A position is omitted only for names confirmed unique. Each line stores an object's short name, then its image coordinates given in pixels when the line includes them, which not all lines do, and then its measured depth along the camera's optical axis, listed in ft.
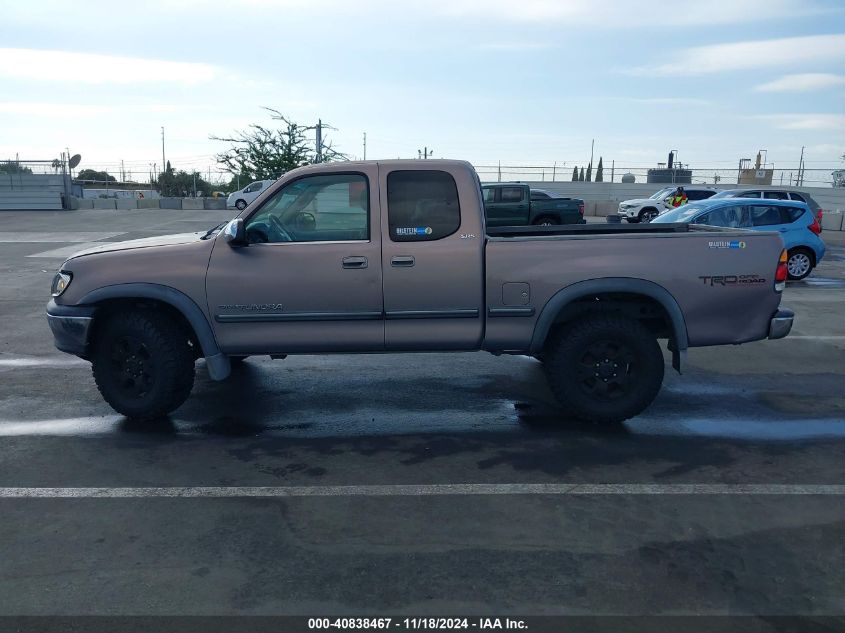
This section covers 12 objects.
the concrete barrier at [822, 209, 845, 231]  98.78
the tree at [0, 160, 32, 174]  122.68
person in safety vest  77.77
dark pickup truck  69.00
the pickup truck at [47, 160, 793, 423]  18.58
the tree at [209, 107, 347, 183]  139.23
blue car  45.24
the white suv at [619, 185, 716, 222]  92.76
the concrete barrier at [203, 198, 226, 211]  135.85
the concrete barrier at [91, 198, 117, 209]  130.59
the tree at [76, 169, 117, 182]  236.63
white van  120.16
